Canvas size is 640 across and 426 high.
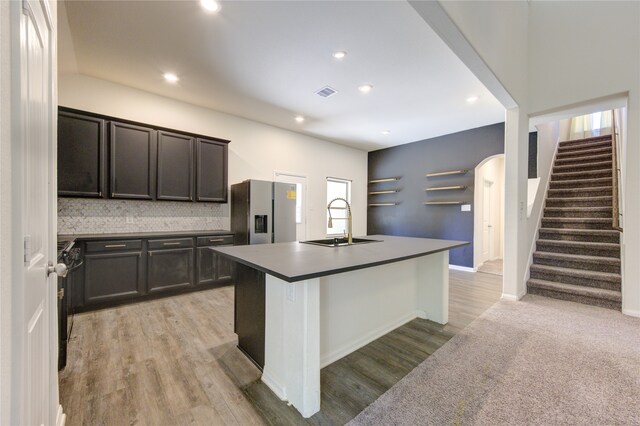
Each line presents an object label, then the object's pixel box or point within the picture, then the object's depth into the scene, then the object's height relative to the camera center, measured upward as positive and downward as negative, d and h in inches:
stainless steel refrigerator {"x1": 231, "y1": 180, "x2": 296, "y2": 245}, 164.2 -1.0
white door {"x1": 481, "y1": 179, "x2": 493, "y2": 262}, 231.8 -7.9
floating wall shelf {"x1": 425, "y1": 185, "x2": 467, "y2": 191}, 216.6 +20.4
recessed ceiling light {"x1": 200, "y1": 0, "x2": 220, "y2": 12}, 86.7 +67.3
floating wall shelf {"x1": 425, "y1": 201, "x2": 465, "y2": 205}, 219.3 +8.2
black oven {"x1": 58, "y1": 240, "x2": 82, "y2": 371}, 73.2 -27.7
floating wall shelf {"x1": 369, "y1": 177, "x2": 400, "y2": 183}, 261.6 +32.1
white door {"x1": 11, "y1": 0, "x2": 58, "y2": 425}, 28.6 -0.8
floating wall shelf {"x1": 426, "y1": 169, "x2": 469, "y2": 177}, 214.4 +32.7
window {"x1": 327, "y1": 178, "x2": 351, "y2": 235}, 259.3 +17.4
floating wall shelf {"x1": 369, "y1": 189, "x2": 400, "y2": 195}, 264.7 +20.1
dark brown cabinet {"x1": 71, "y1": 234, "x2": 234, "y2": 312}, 121.7 -30.5
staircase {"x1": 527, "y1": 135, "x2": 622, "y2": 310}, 135.9 -15.6
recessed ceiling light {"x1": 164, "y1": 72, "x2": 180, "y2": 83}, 132.1 +66.9
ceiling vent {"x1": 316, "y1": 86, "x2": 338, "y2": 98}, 144.3 +66.2
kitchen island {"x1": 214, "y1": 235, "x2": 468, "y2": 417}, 60.4 -27.9
